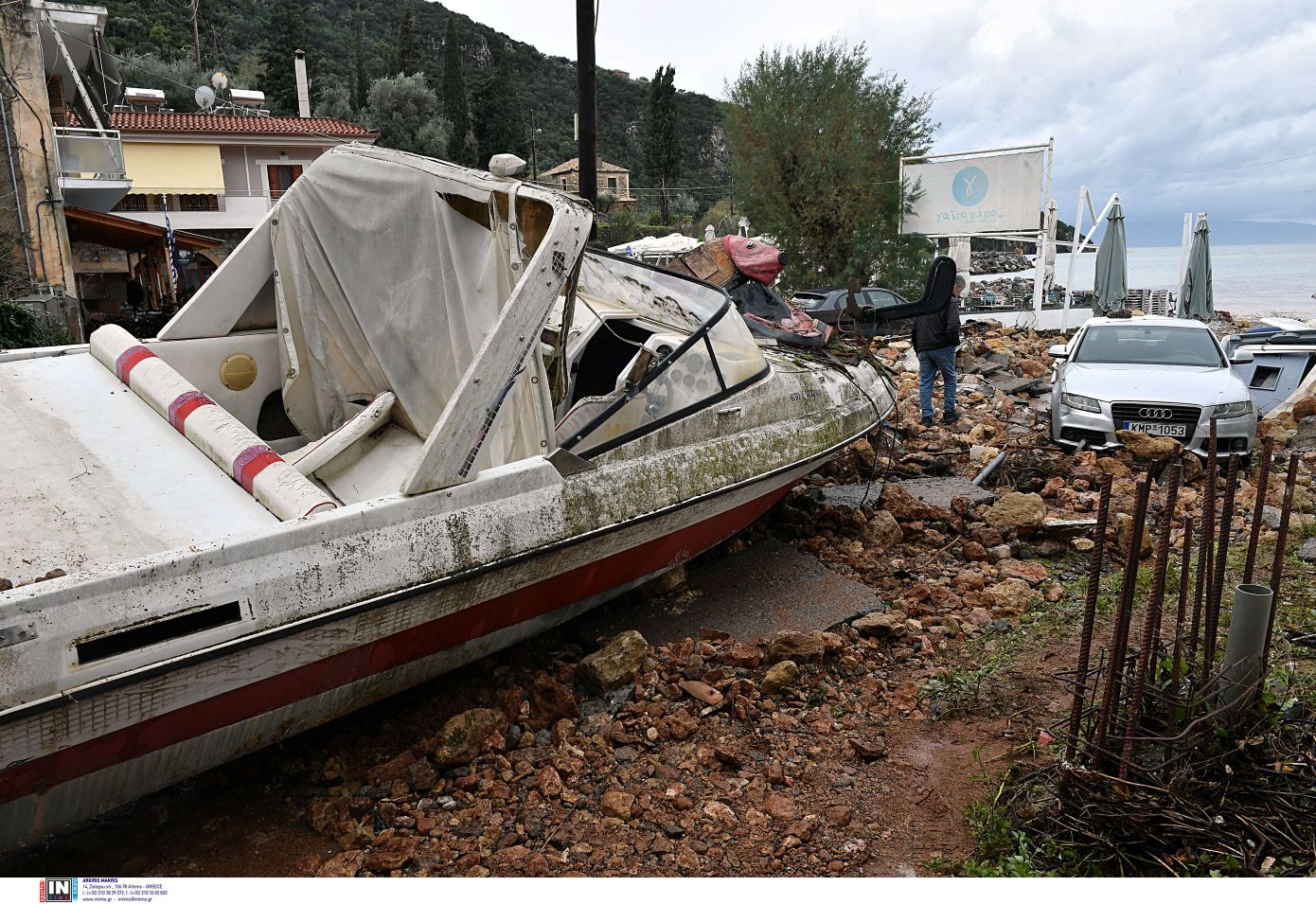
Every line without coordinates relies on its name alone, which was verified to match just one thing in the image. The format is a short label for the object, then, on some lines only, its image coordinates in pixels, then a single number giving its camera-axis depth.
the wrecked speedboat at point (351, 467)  2.64
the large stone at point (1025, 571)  5.16
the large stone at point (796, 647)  4.04
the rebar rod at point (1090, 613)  2.54
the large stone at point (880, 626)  4.41
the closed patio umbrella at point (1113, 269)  19.34
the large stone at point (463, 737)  3.35
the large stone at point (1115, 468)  7.05
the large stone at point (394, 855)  2.85
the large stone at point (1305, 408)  8.89
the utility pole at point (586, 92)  9.15
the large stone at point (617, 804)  3.04
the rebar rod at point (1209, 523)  2.60
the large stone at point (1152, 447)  7.15
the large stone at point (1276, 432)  8.44
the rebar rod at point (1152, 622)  2.51
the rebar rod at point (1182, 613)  2.75
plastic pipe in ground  2.70
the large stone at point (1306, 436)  8.34
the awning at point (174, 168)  28.66
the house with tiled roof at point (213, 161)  28.67
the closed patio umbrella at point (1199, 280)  18.64
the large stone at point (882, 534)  5.70
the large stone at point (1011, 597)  4.70
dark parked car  15.45
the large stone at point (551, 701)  3.69
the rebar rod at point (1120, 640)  2.50
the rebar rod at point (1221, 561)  2.74
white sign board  18.52
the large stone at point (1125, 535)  5.30
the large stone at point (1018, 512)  5.78
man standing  8.88
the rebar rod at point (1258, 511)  2.89
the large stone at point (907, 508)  6.10
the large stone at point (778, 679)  3.82
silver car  7.27
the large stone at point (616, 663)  3.81
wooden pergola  17.06
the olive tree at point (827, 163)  21.03
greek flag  16.09
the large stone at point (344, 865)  2.83
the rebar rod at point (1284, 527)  2.91
